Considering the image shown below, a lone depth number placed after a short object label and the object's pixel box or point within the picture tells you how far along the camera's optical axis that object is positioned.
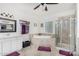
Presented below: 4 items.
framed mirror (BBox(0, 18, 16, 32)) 1.92
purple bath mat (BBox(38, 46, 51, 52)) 2.08
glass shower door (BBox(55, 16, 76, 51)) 2.01
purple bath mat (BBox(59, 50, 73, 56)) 2.05
